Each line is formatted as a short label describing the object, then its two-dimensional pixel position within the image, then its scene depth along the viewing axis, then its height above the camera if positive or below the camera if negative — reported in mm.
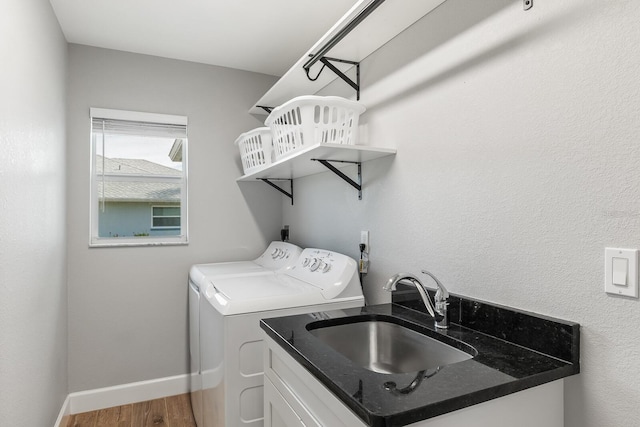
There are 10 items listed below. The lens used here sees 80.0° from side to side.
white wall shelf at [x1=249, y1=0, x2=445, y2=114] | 1499 +793
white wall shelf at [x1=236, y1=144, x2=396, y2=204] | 1657 +254
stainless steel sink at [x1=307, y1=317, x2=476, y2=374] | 1320 -498
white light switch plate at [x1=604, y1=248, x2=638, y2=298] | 895 -141
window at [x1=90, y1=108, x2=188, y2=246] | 2613 +206
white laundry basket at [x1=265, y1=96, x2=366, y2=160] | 1730 +413
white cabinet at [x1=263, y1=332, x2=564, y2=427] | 868 -497
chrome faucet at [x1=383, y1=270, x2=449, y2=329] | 1338 -326
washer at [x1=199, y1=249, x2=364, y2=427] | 1619 -481
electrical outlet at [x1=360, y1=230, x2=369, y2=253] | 1960 -152
